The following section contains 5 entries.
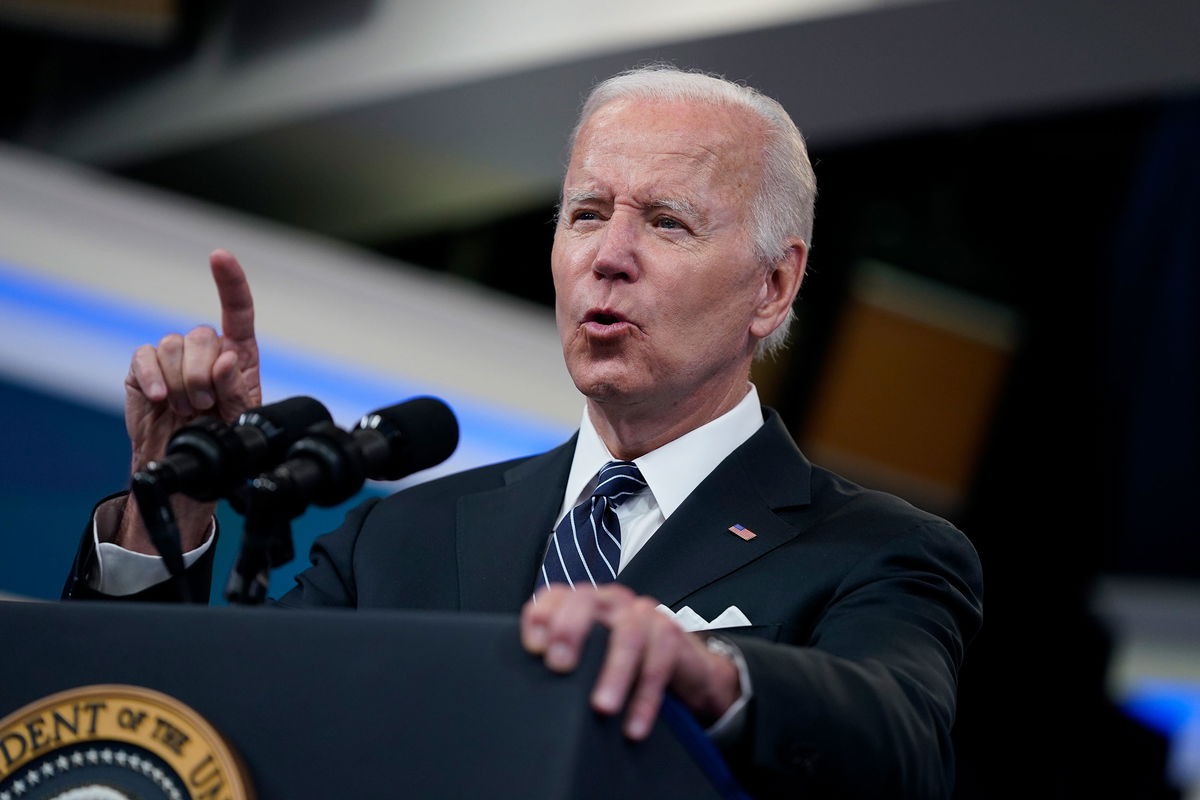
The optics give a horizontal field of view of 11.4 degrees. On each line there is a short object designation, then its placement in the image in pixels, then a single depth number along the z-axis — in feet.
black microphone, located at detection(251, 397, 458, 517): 11.79
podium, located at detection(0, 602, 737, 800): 11.39
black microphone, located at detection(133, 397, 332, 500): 11.84
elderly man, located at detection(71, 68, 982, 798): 12.34
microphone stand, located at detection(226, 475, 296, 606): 11.77
